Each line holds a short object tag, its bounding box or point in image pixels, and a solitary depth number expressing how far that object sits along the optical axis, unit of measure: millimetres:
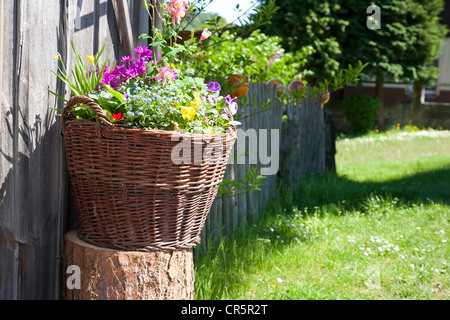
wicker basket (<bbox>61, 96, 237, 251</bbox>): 2076
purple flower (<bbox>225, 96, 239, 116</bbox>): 2477
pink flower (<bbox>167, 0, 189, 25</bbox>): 2471
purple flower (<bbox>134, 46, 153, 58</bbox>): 2372
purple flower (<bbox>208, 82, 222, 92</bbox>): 2547
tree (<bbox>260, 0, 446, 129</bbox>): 12148
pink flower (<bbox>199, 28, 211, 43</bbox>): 2684
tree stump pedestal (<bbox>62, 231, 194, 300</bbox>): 2232
